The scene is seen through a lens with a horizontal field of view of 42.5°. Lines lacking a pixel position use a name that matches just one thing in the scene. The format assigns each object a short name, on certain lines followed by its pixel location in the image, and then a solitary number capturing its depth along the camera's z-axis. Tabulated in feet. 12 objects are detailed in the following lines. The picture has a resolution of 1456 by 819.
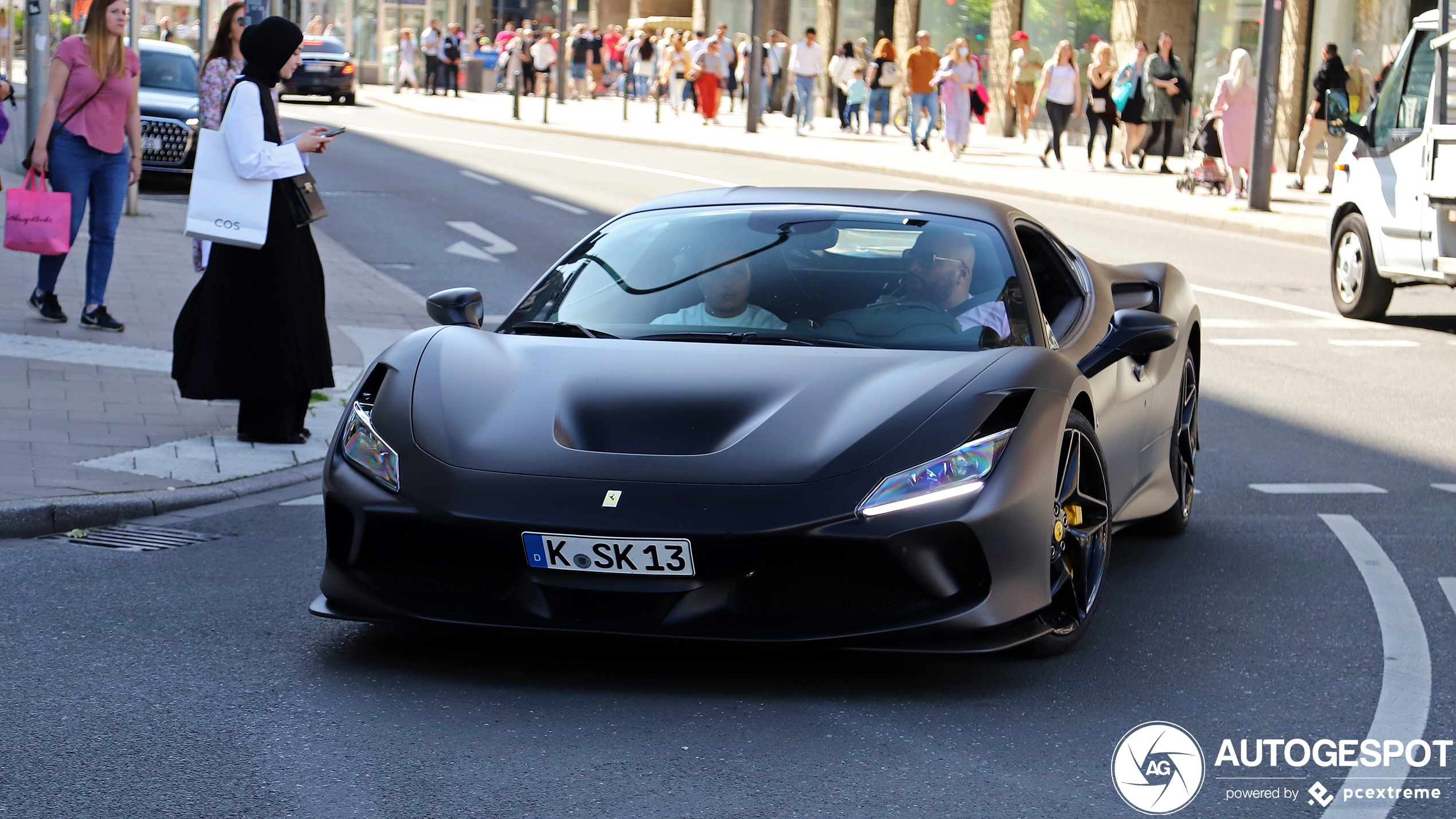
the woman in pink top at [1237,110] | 74.13
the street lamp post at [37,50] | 58.59
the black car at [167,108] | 66.80
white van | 42.73
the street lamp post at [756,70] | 115.85
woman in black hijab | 24.86
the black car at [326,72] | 145.89
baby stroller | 78.18
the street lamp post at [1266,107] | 70.85
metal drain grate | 21.16
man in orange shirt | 104.37
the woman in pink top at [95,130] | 33.71
